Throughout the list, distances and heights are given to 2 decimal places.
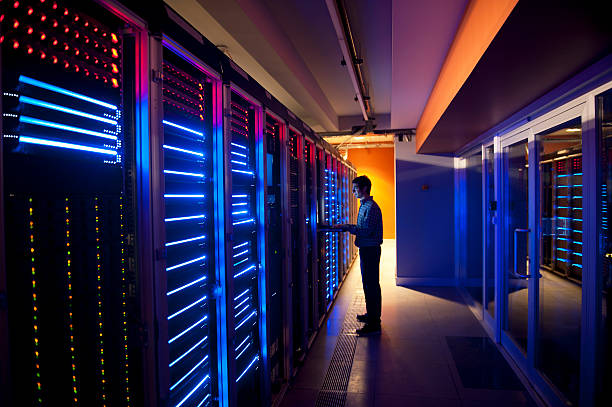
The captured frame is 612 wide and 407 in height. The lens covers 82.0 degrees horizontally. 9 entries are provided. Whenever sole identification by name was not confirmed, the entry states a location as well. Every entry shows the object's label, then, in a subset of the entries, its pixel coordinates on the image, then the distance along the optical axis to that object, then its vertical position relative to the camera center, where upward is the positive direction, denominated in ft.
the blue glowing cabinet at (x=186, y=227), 3.87 -0.40
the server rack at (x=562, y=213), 16.80 -1.01
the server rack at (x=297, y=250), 9.94 -1.57
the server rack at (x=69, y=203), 2.49 -0.04
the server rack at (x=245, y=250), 5.75 -1.01
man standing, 12.23 -1.67
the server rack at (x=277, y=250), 8.07 -1.29
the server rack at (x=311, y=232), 11.89 -1.20
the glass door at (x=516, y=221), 10.77 -0.99
